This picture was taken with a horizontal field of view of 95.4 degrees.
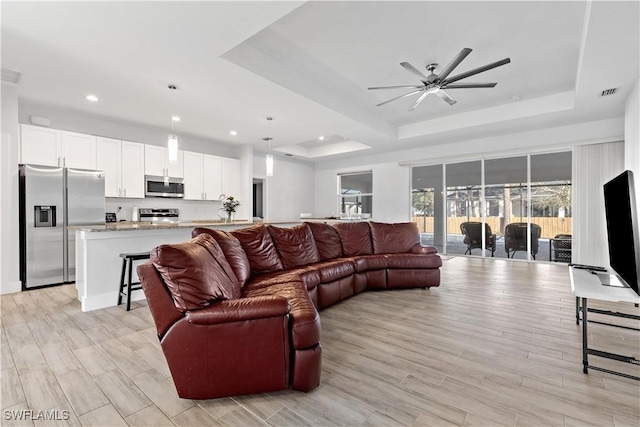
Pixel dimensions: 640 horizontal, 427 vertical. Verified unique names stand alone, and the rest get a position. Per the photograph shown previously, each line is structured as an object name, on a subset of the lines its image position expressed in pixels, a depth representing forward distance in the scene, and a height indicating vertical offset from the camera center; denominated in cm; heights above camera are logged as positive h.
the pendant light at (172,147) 362 +84
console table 184 -55
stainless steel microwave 562 +55
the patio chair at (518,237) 613 -55
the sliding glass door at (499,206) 595 +14
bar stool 321 -69
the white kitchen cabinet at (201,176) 620 +84
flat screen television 197 -13
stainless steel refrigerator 414 -1
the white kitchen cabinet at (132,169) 532 +85
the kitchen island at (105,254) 324 -45
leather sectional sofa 165 -67
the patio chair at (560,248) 583 -74
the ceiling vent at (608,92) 396 +166
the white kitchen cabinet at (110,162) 504 +93
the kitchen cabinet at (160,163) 562 +102
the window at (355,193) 891 +64
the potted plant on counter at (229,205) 496 +15
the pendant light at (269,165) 522 +88
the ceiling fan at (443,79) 303 +158
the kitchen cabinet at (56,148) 432 +107
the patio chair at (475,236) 667 -55
